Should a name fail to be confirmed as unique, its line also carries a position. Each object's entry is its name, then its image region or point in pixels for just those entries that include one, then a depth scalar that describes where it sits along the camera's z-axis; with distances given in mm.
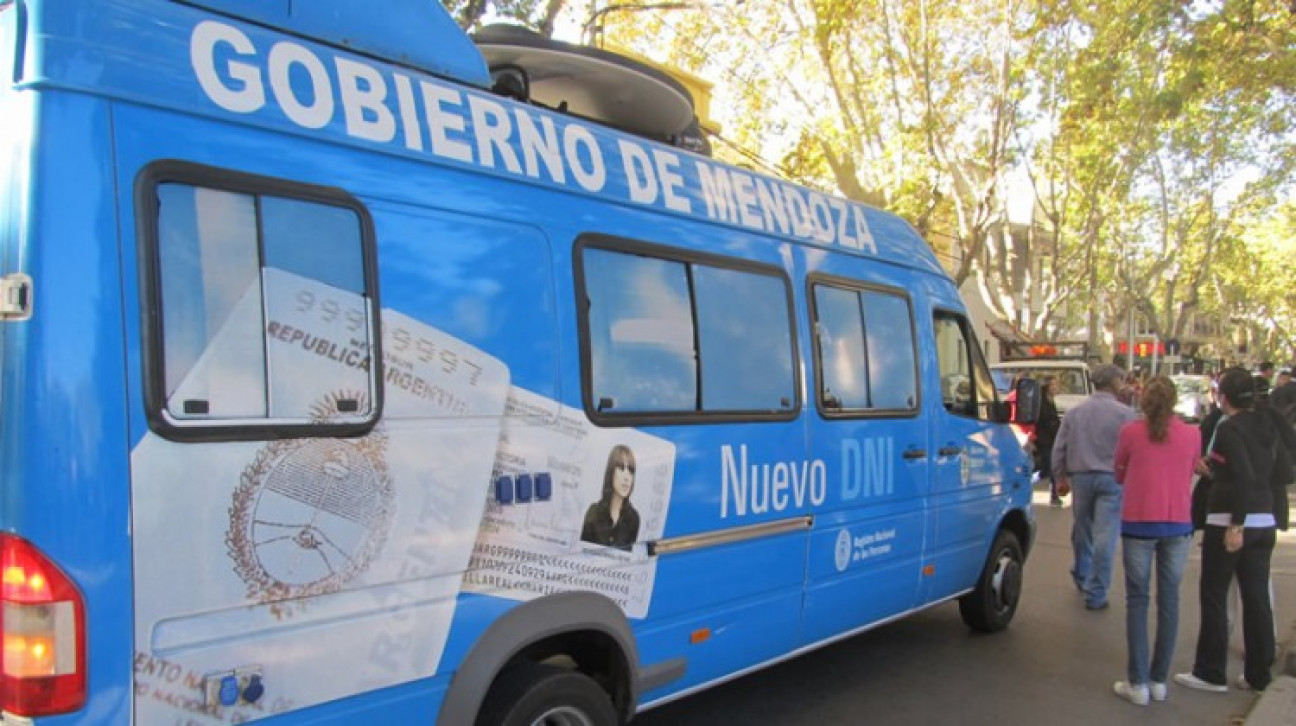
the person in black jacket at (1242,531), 4996
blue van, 2133
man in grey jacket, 7059
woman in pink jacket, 4891
